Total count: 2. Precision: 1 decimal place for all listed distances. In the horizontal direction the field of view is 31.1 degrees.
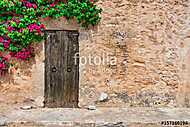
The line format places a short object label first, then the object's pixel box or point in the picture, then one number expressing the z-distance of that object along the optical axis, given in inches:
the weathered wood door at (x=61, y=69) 364.5
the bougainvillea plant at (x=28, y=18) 353.7
